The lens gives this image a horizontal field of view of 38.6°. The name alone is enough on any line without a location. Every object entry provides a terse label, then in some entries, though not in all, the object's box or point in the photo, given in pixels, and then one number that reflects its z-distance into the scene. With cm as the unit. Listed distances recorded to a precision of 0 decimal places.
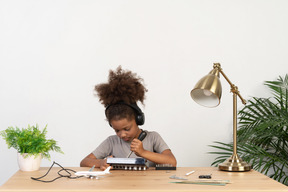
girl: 262
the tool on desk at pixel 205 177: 210
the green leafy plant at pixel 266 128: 348
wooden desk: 181
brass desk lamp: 224
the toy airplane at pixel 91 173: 207
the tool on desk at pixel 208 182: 195
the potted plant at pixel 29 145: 233
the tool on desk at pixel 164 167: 239
